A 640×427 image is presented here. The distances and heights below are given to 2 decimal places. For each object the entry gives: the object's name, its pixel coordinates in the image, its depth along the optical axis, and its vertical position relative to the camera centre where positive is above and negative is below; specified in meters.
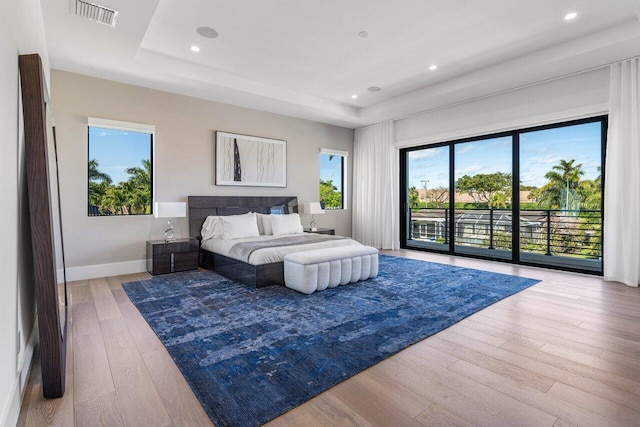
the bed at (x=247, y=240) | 3.99 -0.50
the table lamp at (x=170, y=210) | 4.67 -0.03
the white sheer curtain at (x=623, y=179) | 4.07 +0.38
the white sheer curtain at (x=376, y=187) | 7.02 +0.47
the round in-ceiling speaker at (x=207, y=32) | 3.71 +2.00
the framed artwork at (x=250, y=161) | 5.69 +0.87
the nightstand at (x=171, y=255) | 4.63 -0.68
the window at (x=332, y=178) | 7.31 +0.68
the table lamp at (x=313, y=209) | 6.50 -0.01
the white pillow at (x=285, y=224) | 5.62 -0.28
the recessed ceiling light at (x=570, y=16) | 3.39 +1.99
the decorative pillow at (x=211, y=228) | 5.21 -0.32
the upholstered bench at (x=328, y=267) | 3.70 -0.70
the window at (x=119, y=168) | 4.60 +0.58
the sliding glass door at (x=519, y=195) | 4.83 +0.22
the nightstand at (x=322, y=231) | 6.39 -0.44
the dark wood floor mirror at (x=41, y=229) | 1.80 -0.12
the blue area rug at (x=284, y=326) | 1.89 -0.99
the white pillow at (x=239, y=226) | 5.12 -0.29
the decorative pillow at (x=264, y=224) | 5.70 -0.27
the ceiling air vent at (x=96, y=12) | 2.92 +1.79
